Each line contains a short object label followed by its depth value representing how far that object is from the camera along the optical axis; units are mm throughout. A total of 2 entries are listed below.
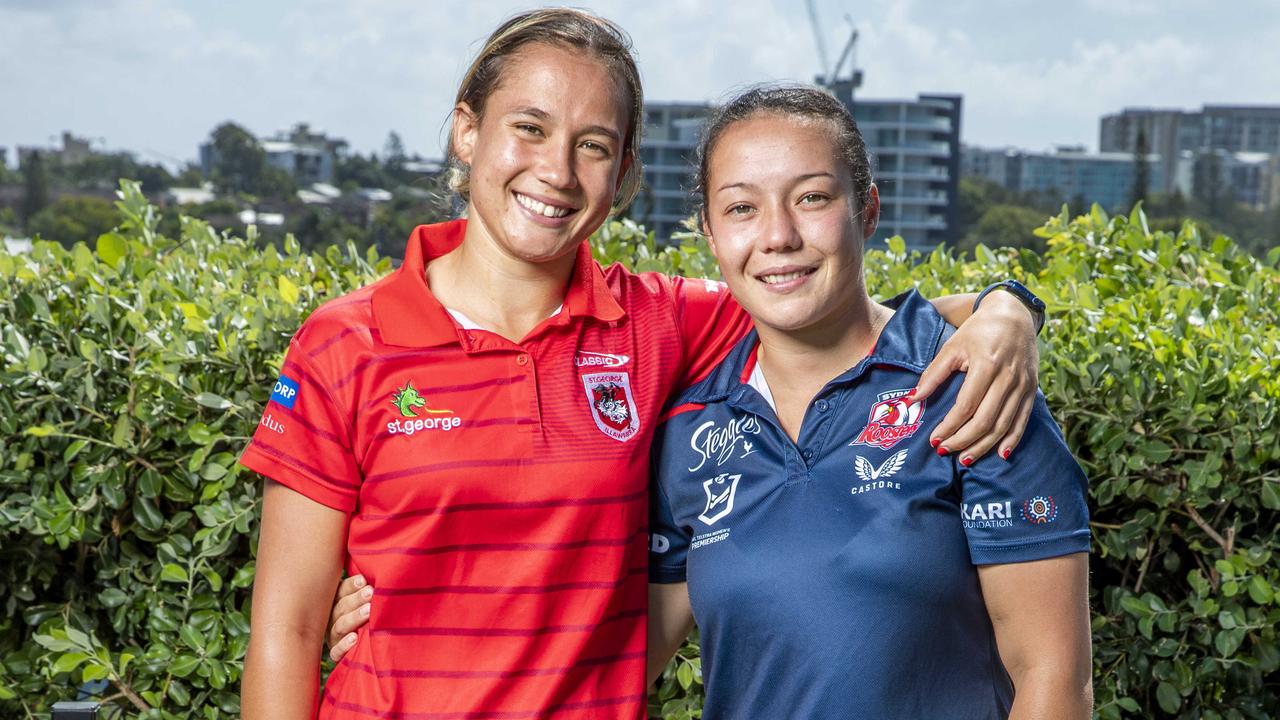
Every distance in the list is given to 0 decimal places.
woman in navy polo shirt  1691
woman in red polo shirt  1816
